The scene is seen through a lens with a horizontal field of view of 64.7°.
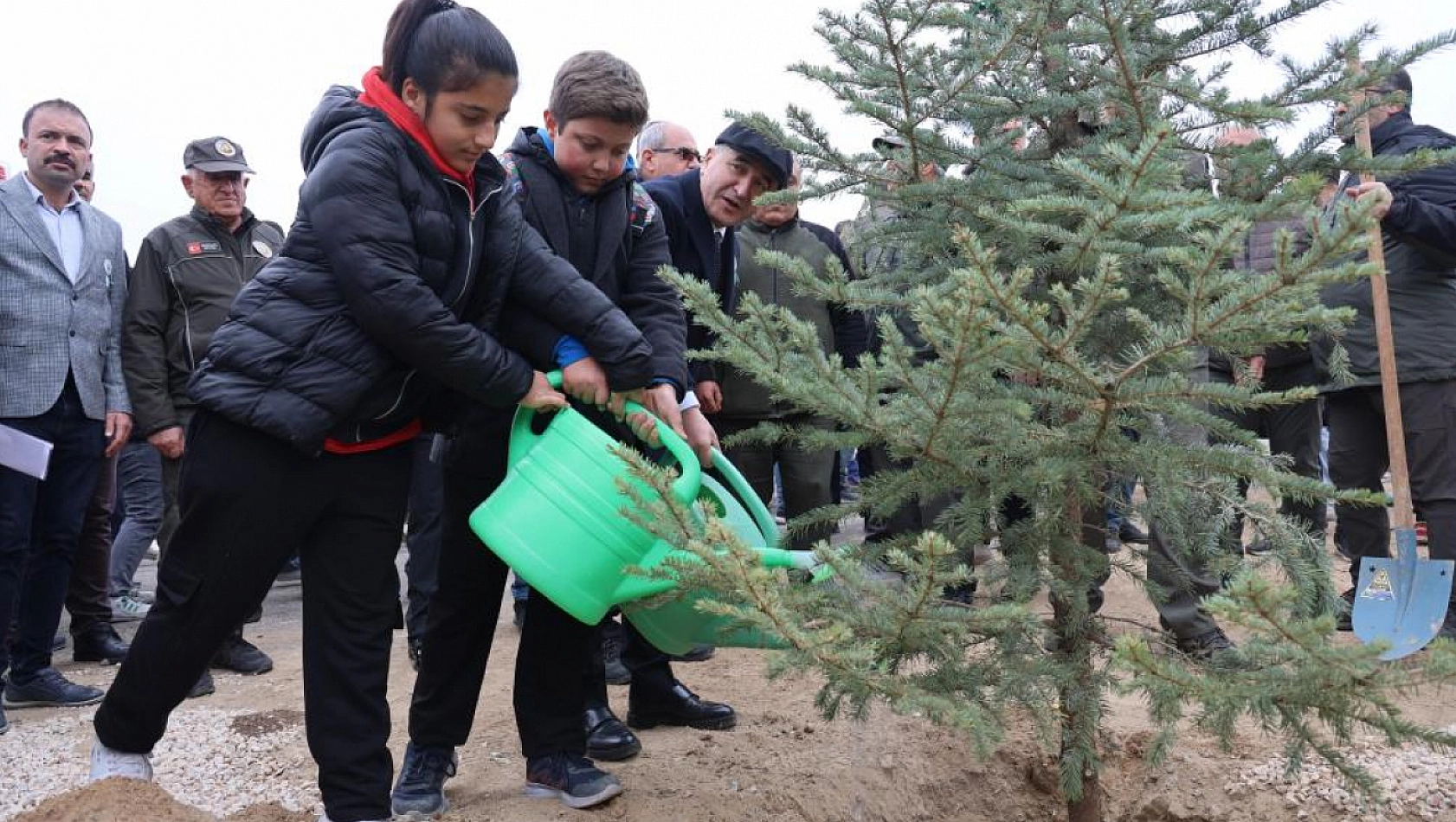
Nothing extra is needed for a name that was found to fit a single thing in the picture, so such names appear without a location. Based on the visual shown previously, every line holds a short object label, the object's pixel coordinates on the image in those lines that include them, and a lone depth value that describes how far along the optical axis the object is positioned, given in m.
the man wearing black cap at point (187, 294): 4.48
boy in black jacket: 2.77
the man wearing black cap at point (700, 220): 3.50
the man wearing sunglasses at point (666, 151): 5.22
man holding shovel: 4.44
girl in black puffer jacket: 2.38
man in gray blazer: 4.12
